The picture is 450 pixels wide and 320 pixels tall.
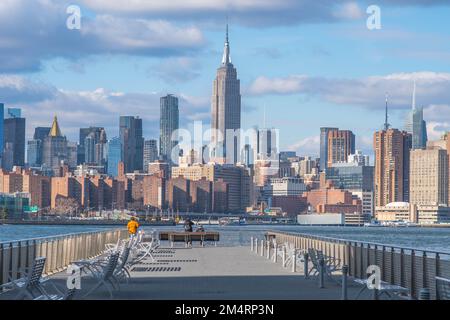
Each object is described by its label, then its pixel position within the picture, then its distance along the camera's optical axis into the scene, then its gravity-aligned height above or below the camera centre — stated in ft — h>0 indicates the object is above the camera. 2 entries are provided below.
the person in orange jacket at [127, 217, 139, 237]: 158.71 -0.43
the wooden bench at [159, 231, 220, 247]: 185.47 -2.01
